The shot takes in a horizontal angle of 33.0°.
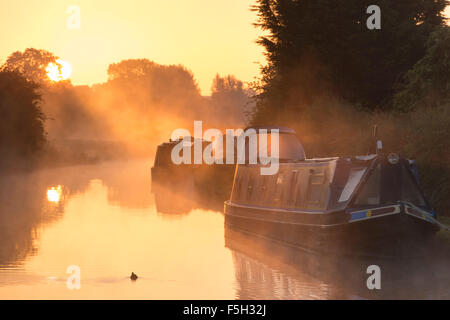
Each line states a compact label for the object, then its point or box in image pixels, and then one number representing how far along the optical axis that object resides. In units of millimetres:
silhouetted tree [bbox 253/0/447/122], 35500
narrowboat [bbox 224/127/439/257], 16656
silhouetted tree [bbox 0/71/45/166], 52125
